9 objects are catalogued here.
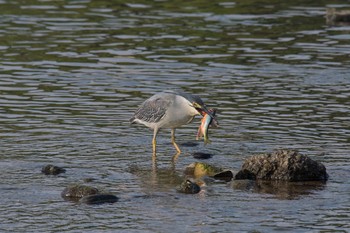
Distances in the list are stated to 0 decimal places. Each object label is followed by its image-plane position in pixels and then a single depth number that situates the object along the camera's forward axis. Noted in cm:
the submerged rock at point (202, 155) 1627
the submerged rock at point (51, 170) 1508
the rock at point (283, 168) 1466
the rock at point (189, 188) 1416
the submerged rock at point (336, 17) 2906
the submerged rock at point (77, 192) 1372
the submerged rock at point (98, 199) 1352
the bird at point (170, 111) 1580
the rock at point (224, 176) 1496
